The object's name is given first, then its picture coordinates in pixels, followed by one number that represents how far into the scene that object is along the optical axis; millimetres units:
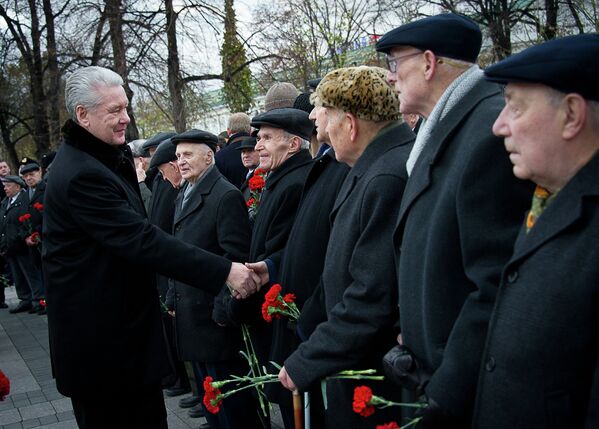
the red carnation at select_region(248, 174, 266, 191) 4888
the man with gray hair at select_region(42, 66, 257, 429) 3529
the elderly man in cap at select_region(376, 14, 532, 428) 2023
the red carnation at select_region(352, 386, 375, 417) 2223
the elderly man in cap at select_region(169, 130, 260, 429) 4340
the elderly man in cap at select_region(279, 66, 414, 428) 2633
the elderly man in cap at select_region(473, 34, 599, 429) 1706
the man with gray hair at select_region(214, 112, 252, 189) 6863
